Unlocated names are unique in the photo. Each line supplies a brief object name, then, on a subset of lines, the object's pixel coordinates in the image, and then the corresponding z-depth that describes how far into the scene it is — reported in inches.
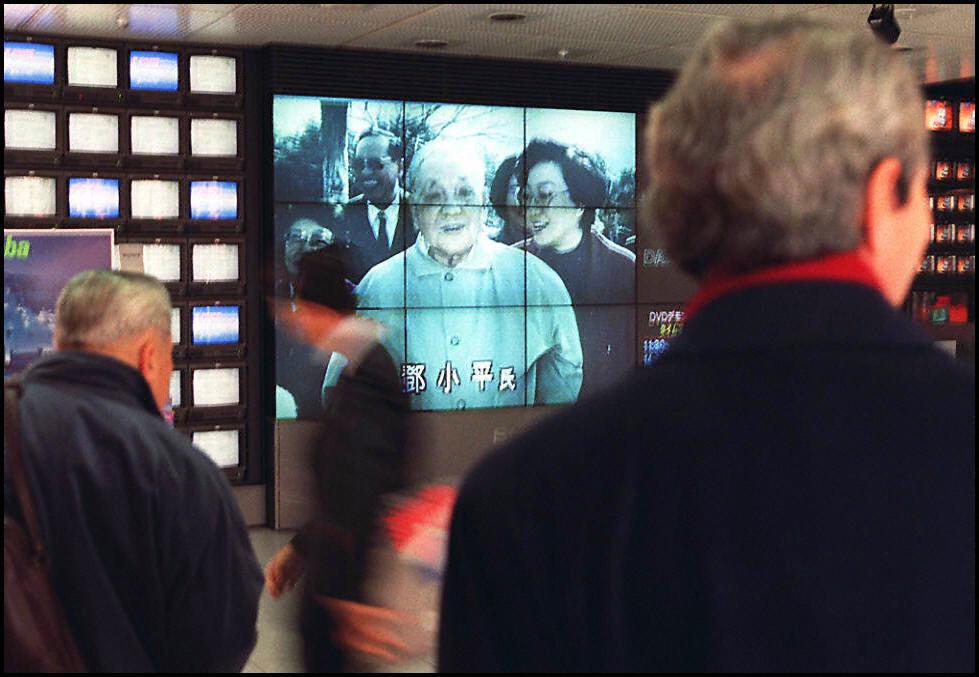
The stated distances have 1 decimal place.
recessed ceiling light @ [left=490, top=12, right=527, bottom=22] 278.5
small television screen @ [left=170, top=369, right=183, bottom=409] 313.3
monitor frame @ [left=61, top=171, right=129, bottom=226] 296.7
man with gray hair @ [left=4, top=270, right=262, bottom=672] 81.0
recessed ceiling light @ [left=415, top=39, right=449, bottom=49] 312.5
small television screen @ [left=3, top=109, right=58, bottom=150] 291.9
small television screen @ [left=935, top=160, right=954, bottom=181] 413.7
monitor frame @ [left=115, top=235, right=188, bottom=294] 308.8
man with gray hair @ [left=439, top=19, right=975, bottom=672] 35.3
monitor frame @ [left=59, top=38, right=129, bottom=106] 295.4
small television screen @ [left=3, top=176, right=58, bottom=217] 291.4
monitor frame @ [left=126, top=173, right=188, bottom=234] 303.4
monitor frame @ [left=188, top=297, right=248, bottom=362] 312.5
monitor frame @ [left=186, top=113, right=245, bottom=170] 308.5
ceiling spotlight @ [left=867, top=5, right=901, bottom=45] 251.6
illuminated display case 411.8
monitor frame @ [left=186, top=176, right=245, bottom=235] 309.7
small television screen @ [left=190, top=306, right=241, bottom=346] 313.1
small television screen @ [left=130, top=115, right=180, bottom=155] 303.7
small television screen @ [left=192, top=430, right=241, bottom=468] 316.5
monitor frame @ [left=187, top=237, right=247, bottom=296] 310.8
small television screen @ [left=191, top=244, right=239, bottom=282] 311.7
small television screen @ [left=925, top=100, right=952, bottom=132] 407.5
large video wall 315.9
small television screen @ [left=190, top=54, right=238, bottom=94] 307.9
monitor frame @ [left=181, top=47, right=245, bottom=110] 306.8
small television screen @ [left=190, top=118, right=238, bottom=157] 309.4
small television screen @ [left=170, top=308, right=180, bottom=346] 311.1
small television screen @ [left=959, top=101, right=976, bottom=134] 414.0
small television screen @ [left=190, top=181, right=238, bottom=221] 310.3
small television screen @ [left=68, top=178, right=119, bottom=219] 297.4
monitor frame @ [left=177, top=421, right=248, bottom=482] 315.6
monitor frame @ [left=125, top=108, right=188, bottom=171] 302.7
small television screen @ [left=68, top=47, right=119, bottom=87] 295.7
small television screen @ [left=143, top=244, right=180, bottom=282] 305.7
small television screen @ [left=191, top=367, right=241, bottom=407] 315.0
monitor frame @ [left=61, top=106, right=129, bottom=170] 297.1
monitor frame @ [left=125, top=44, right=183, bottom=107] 301.4
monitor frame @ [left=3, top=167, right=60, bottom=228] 293.3
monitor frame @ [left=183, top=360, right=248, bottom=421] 314.3
